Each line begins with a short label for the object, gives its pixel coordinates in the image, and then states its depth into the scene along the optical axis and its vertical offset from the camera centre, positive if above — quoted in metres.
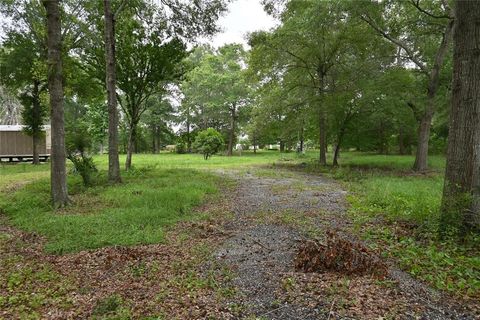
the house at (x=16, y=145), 18.80 -0.34
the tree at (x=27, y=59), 13.53 +3.93
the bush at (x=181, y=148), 33.75 -0.56
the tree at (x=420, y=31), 11.16 +4.89
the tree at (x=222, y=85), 27.11 +5.60
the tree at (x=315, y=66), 12.09 +3.72
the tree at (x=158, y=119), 33.78 +2.78
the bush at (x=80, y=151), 8.30 -0.33
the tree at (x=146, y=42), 9.70 +3.76
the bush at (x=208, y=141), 22.12 +0.21
